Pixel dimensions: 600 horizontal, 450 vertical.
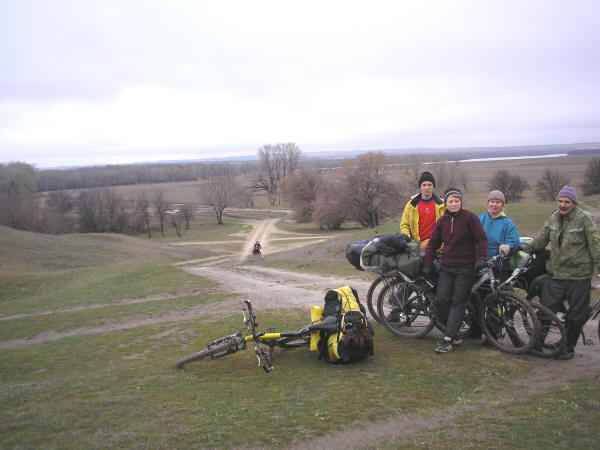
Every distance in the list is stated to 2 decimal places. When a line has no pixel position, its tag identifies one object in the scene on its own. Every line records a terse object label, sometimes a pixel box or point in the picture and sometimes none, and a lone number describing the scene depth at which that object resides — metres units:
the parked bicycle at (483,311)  5.76
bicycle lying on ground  5.62
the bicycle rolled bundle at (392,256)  6.28
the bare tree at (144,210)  73.84
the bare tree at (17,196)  64.75
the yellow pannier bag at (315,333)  5.90
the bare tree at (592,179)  58.15
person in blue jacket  6.08
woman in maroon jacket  5.78
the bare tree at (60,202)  86.81
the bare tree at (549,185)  62.16
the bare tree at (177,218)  71.55
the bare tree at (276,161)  118.69
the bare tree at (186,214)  73.94
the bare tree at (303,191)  67.12
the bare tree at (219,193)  80.01
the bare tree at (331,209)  52.50
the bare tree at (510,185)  68.44
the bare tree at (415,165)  78.43
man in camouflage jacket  5.41
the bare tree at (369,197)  51.16
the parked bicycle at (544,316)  5.44
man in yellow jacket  6.76
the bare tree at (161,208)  71.94
